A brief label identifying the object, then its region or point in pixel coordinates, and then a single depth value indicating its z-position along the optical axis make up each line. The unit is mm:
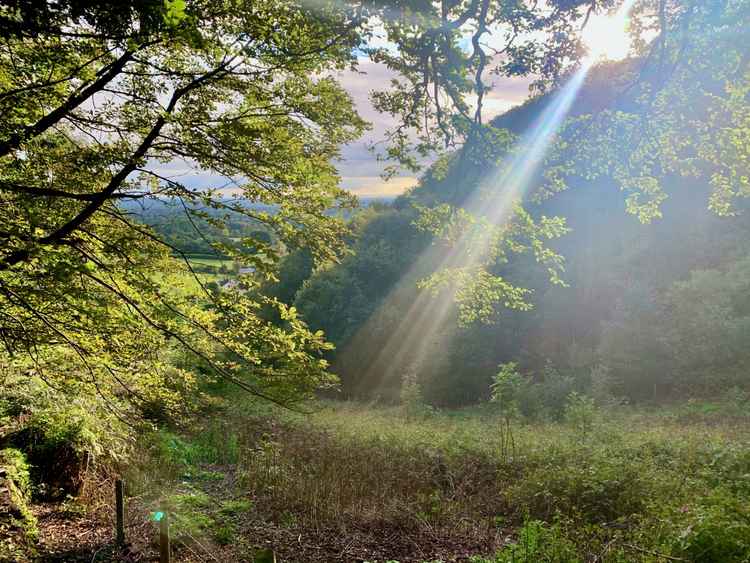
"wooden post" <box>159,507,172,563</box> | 4586
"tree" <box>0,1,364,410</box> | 3789
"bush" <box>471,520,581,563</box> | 4887
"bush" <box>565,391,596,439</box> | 12625
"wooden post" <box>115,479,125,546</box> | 5961
